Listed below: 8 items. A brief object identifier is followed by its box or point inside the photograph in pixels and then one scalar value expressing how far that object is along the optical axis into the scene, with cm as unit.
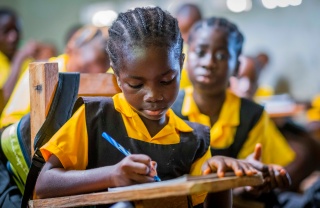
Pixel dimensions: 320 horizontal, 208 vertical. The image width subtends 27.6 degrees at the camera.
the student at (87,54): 314
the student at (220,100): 255
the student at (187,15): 491
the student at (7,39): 500
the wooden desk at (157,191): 145
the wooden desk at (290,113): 452
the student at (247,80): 403
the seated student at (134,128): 175
